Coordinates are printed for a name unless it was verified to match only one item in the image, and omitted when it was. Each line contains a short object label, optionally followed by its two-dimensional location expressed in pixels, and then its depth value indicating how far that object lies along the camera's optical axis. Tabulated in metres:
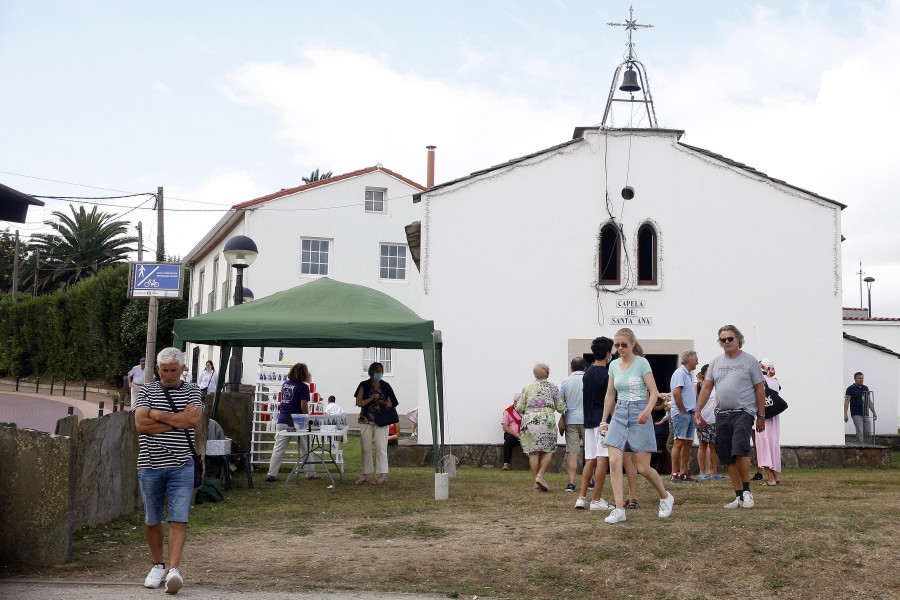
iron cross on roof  18.72
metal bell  18.25
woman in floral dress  12.28
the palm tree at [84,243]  50.78
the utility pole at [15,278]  54.21
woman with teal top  8.96
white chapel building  17.31
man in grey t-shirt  9.40
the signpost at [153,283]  10.73
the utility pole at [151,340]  10.66
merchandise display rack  15.72
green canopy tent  12.05
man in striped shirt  6.44
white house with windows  29.98
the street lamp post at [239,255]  14.61
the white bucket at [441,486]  11.46
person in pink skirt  12.81
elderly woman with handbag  13.38
